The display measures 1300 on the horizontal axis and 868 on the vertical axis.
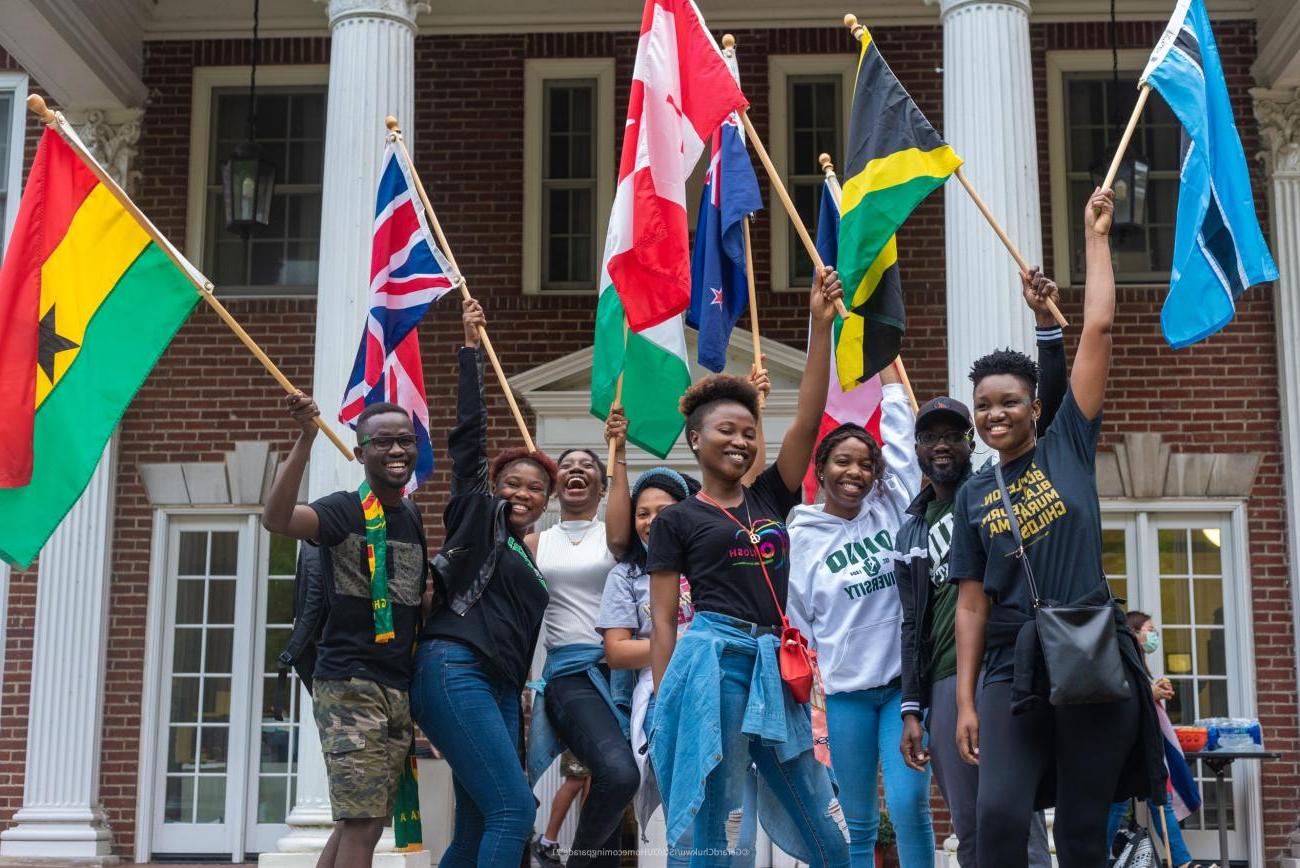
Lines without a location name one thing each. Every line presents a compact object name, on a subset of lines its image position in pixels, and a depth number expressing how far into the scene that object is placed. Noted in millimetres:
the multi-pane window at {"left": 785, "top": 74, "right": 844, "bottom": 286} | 12734
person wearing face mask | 8375
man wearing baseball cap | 5230
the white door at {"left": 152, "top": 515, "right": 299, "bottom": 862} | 11945
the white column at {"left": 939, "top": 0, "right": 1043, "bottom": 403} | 9359
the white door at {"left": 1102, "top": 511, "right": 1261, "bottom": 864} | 11844
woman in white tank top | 6594
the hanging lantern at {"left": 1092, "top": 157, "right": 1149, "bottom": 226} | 10680
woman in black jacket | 5777
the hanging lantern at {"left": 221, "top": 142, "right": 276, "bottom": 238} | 11297
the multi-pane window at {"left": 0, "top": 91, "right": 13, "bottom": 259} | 12727
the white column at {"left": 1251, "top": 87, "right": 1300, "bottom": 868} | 11883
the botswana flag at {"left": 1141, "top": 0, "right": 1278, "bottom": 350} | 6219
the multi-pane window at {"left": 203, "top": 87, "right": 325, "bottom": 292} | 12766
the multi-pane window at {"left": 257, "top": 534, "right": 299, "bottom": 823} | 12008
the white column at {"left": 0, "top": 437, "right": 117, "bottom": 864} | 11617
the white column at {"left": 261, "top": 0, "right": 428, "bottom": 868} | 9234
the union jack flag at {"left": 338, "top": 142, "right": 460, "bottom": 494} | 8344
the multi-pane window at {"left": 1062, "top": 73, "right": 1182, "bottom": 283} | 12508
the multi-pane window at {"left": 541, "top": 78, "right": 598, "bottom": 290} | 12633
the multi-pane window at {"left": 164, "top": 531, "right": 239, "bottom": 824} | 12031
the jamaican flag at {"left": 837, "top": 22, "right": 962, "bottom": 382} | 7008
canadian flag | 7316
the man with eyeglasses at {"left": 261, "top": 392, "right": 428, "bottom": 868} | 5699
